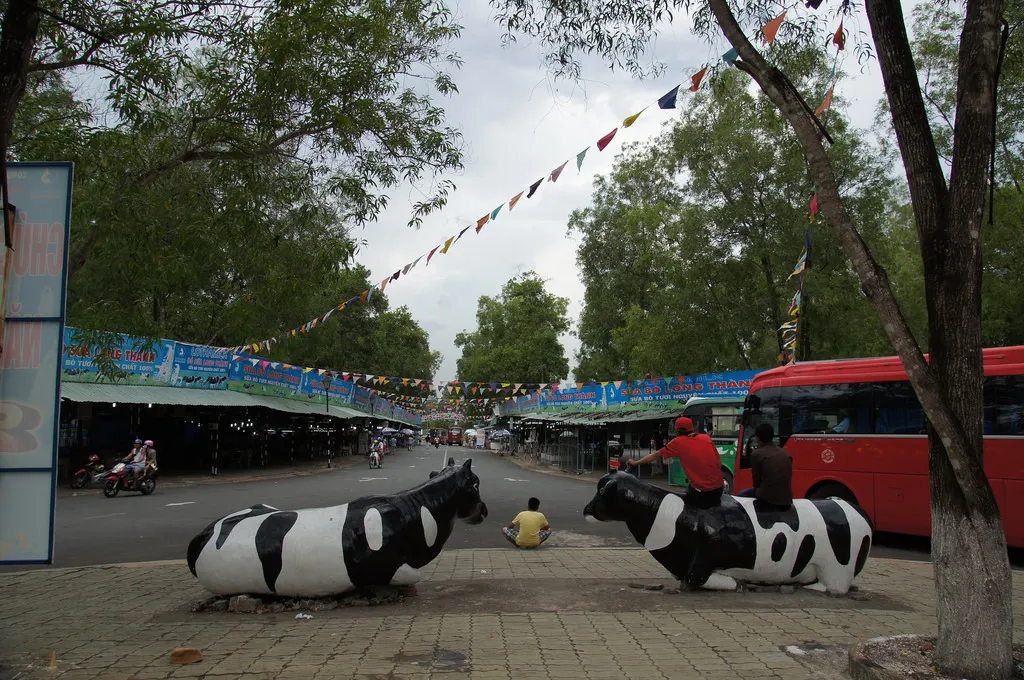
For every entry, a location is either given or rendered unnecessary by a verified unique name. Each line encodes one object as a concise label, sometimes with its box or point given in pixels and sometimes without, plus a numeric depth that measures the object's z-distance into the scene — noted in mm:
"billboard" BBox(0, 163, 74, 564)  4598
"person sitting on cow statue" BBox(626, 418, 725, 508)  6875
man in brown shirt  6918
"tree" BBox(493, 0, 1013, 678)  4297
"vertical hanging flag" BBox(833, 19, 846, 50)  6449
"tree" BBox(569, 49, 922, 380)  19703
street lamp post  31344
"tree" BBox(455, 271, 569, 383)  53219
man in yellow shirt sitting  9773
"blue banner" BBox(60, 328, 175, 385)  18062
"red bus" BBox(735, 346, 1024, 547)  9633
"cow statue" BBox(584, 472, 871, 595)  6750
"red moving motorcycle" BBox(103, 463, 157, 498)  16391
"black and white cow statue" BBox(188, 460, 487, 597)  6074
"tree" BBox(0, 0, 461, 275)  7656
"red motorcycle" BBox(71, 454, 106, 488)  18062
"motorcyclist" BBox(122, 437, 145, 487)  16769
